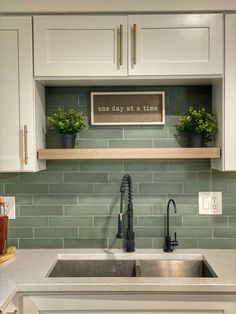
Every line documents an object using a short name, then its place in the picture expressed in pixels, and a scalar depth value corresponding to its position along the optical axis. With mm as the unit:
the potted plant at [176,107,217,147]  2025
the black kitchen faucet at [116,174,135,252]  2021
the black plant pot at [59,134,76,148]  2109
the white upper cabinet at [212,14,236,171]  1895
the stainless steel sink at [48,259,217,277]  2037
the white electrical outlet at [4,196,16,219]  2227
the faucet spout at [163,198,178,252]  2133
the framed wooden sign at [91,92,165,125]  2211
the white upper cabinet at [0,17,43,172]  1913
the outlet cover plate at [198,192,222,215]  2209
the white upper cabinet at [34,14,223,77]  1899
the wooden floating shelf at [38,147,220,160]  1979
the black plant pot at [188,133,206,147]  2076
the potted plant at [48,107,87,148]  2068
